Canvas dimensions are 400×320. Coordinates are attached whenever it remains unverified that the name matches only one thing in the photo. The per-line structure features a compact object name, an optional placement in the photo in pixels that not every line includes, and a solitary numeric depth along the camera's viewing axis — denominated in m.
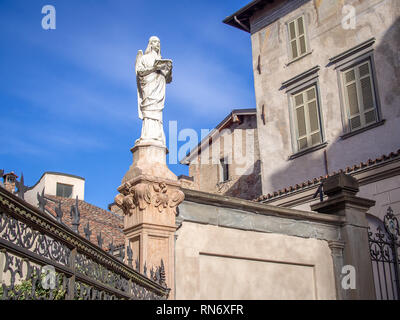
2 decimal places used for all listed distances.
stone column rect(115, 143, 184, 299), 6.55
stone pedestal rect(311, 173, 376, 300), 8.48
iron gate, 8.88
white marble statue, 7.12
